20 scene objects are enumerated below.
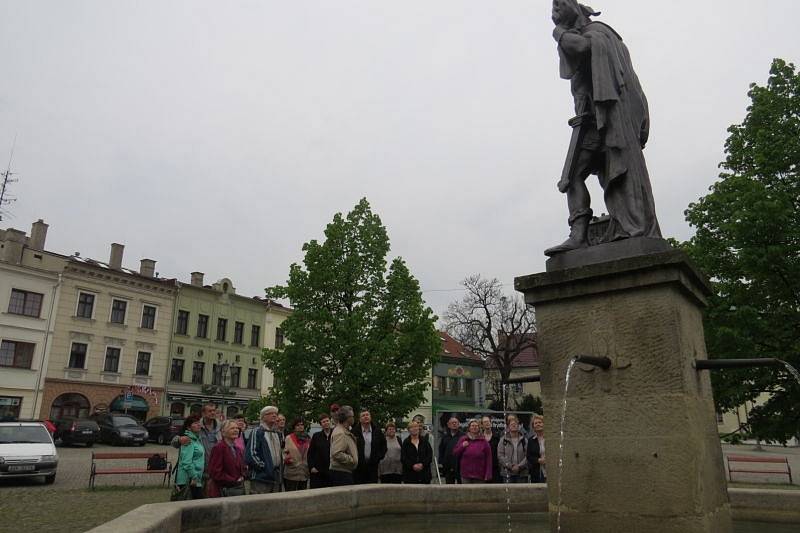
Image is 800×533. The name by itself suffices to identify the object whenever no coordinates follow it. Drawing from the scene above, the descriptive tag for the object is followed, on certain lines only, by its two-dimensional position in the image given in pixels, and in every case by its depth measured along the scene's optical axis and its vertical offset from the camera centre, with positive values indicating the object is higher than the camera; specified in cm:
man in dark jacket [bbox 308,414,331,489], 870 -23
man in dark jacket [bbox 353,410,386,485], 891 -9
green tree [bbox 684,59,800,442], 1538 +431
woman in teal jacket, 784 -30
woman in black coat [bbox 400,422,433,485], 927 -22
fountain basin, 456 -57
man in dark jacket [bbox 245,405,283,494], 843 -22
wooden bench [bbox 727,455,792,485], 1762 -37
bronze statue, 531 +269
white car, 1478 -29
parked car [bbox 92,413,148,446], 2775 +37
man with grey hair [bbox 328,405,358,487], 799 -16
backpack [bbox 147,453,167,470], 1548 -53
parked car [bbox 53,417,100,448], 2673 +33
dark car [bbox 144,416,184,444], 3048 +57
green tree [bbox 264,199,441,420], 2438 +425
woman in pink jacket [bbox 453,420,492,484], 897 -25
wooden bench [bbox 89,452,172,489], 1402 -40
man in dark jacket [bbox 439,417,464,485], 1102 -15
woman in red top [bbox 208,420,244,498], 730 -33
